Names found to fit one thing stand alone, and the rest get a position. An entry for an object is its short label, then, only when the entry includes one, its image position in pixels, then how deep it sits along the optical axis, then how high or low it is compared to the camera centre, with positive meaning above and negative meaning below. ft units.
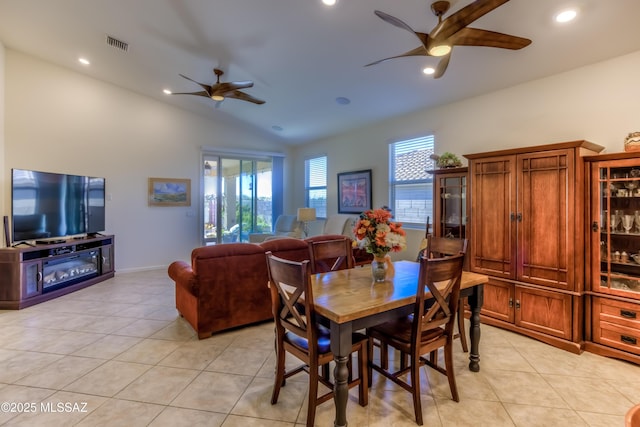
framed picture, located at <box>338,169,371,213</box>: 19.24 +1.40
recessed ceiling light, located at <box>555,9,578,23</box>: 8.27 +5.32
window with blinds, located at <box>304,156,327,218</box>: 23.40 +2.27
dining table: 5.35 -1.67
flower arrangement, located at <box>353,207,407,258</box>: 7.04 -0.47
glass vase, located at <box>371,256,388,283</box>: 7.22 -1.31
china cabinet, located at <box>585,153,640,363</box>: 8.64 -1.15
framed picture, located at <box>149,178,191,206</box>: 20.49 +1.46
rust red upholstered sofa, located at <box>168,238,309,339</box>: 9.79 -2.26
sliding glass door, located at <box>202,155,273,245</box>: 22.72 +1.18
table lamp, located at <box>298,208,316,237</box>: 21.83 -0.07
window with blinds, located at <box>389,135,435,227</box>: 16.07 +1.76
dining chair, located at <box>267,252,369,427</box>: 5.57 -2.50
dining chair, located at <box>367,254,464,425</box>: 5.92 -2.49
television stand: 12.72 -2.59
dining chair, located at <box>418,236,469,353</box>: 8.92 -1.06
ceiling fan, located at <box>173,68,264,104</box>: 13.48 +5.56
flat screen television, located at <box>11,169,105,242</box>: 13.70 +0.42
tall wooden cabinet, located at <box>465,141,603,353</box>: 9.09 -0.77
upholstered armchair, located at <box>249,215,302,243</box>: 21.15 -1.18
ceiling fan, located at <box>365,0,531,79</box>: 6.73 +4.38
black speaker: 14.47 -0.87
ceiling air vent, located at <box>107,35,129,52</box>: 13.84 +7.68
